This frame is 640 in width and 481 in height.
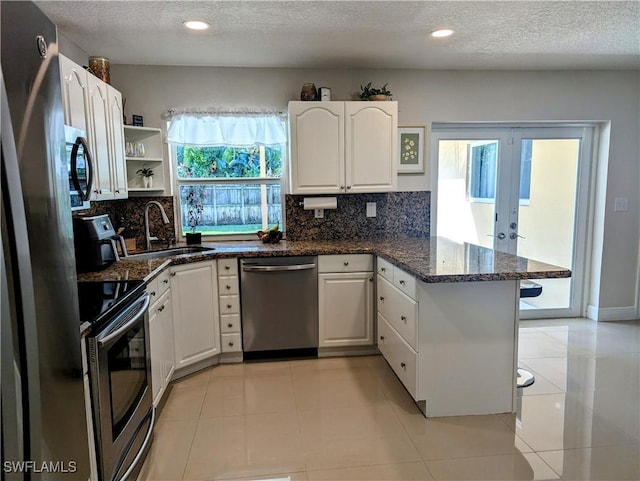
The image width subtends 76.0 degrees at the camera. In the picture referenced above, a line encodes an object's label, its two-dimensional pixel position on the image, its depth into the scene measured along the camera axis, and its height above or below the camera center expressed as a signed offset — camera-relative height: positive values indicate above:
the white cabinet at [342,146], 3.44 +0.43
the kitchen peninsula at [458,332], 2.38 -0.80
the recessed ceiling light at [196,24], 2.58 +1.11
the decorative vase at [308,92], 3.50 +0.90
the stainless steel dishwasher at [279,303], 3.20 -0.84
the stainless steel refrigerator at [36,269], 0.73 -0.14
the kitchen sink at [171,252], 3.19 -0.43
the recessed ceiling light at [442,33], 2.79 +1.13
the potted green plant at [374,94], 3.55 +0.90
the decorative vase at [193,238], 3.60 -0.35
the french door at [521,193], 4.07 +0.04
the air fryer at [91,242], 2.32 -0.25
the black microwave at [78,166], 2.05 +0.17
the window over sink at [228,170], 3.62 +0.26
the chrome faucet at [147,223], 3.41 -0.21
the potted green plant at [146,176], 3.58 +0.19
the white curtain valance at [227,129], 3.58 +0.61
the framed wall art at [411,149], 3.84 +0.45
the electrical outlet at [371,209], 3.88 -0.11
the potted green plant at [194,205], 3.79 -0.06
